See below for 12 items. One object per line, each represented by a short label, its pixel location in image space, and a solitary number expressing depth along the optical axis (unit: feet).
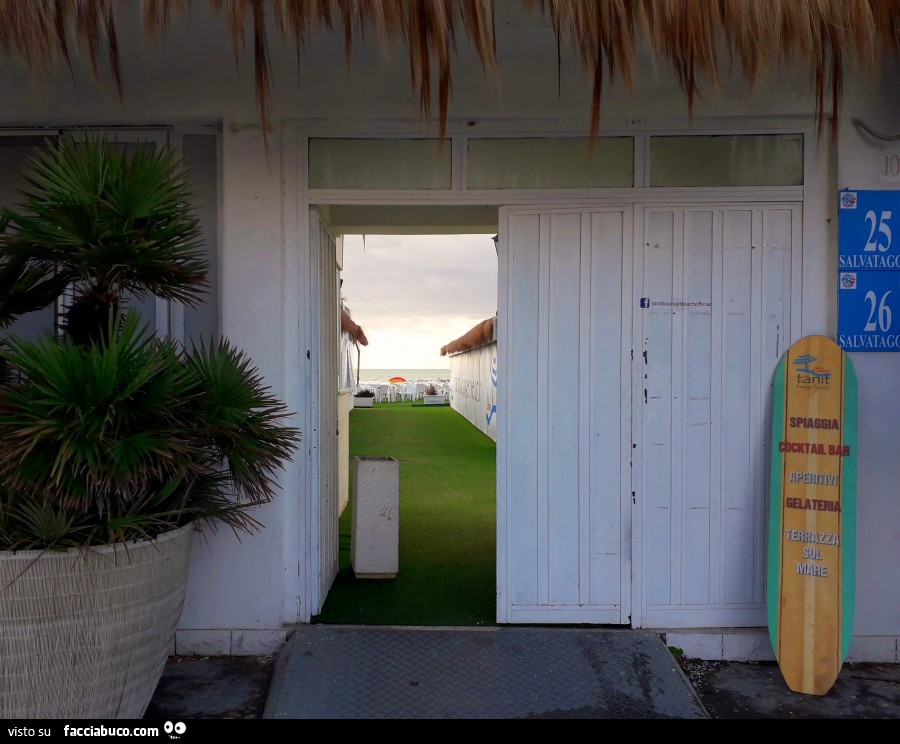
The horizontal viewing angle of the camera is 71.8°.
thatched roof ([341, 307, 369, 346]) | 34.17
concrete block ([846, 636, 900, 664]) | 11.21
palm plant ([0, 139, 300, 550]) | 6.91
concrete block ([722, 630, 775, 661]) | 11.19
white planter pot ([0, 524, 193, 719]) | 7.23
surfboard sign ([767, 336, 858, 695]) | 10.48
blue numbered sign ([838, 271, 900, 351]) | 11.00
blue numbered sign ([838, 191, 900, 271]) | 11.02
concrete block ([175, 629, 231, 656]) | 11.20
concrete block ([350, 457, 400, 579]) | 14.01
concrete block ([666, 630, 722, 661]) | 11.19
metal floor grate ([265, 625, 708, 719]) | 9.07
